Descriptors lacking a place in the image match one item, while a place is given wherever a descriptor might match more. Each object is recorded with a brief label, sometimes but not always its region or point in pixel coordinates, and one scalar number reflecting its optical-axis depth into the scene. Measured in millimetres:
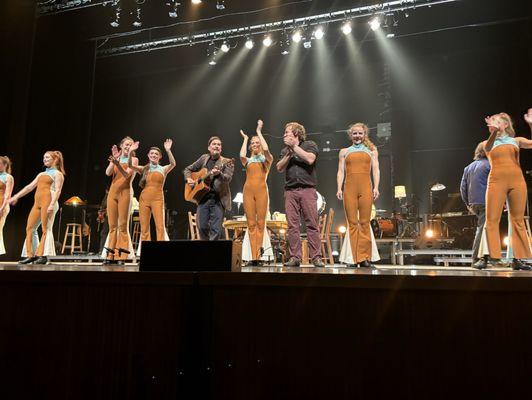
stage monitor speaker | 2174
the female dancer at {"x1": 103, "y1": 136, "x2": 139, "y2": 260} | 6332
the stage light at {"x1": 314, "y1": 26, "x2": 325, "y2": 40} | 11008
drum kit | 9461
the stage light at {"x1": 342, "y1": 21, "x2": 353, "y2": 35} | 10638
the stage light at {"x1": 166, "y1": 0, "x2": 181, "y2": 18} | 9672
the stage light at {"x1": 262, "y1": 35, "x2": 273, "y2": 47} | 11352
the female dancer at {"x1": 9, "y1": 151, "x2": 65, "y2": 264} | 6082
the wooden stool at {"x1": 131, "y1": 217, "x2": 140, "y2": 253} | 12539
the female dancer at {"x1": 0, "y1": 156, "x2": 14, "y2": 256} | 6506
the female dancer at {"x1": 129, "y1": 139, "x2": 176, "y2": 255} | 6395
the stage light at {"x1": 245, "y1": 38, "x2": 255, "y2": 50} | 11375
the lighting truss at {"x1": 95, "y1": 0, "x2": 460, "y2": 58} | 10281
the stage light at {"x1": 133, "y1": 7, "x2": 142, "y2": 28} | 9863
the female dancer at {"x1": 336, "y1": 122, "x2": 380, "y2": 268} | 4898
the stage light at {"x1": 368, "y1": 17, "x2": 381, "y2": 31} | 10492
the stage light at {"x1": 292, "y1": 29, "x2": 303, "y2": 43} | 10909
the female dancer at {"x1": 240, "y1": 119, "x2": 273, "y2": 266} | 5694
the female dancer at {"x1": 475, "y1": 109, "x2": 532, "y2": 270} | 4770
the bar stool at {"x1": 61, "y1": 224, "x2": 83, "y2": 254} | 11861
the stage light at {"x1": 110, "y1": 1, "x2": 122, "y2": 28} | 10094
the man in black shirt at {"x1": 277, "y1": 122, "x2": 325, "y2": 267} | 5246
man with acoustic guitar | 5863
